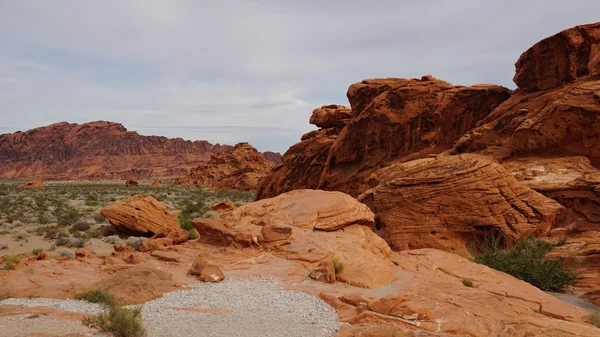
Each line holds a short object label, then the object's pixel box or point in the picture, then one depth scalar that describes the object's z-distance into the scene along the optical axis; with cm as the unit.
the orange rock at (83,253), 1157
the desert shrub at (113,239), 1672
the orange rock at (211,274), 899
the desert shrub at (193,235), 1462
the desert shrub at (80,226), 1881
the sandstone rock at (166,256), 1070
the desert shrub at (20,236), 1695
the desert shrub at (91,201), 2838
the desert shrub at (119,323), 571
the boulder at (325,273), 945
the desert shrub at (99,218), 2088
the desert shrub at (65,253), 1368
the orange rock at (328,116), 3556
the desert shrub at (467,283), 1027
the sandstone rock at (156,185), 6054
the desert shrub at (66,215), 2031
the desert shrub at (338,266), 994
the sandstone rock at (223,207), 2757
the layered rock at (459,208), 1513
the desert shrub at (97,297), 725
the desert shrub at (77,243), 1599
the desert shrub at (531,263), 1224
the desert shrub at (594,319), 772
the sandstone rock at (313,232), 1059
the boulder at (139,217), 1741
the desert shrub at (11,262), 1018
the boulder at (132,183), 6484
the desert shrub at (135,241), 1543
